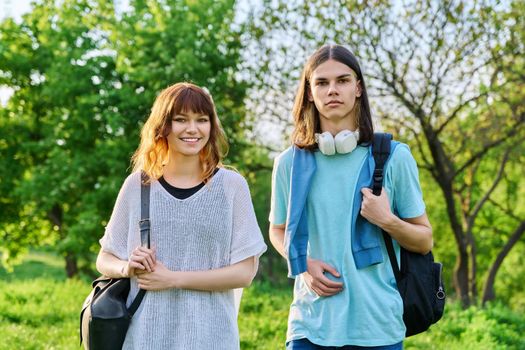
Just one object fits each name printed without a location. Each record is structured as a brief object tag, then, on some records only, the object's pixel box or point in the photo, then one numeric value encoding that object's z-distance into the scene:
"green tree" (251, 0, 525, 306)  13.48
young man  3.00
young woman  3.06
